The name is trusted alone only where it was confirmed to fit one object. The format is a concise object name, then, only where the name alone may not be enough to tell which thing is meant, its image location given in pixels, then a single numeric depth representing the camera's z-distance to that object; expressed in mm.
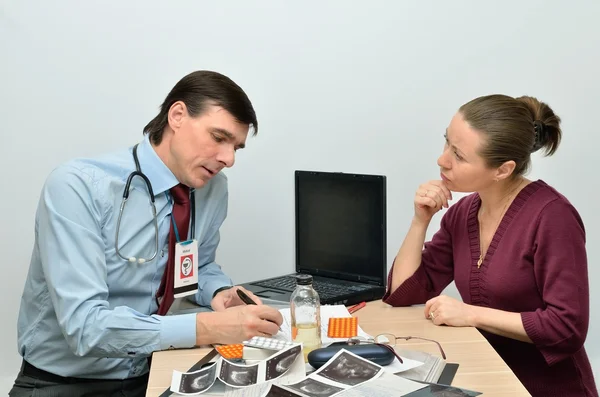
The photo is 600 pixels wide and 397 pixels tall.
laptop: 2180
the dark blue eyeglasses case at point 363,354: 1443
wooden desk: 1391
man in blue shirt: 1613
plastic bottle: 1587
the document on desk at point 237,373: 1371
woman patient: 1780
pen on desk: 1968
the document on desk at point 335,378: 1291
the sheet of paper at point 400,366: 1433
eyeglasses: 1595
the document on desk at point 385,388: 1284
